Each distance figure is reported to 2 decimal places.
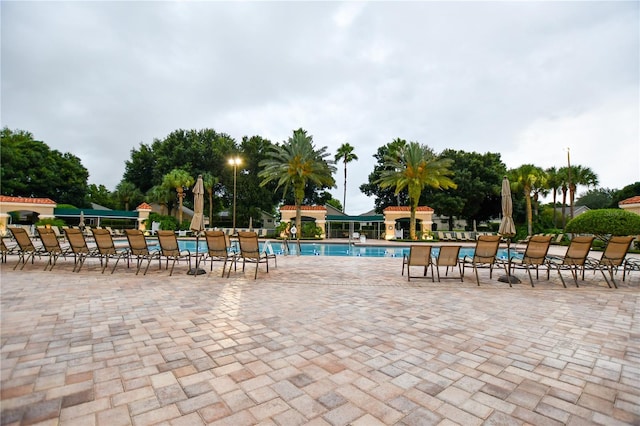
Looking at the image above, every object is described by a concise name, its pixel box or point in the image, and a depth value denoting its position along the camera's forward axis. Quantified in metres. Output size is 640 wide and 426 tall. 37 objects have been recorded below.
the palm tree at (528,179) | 26.12
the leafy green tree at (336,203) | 62.97
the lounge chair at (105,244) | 7.81
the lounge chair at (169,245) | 7.52
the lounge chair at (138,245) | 7.68
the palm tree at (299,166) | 25.53
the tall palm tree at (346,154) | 40.56
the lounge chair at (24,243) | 8.11
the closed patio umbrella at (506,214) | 8.38
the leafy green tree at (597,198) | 46.25
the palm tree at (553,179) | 27.16
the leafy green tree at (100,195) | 45.17
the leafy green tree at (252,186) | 32.16
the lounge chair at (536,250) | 6.84
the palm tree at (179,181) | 30.10
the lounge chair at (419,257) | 6.97
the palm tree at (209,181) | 29.78
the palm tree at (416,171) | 25.02
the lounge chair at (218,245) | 7.37
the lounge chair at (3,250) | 8.30
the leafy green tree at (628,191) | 35.31
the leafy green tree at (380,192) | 39.34
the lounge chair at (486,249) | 7.10
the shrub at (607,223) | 15.22
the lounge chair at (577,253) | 6.65
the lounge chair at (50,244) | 8.00
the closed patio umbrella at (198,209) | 9.21
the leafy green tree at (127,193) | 35.81
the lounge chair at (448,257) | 6.95
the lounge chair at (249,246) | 7.34
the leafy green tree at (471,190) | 33.41
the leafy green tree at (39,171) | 31.80
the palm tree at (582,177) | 25.88
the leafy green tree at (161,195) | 31.23
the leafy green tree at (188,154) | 33.09
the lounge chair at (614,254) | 6.68
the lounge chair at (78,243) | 7.80
